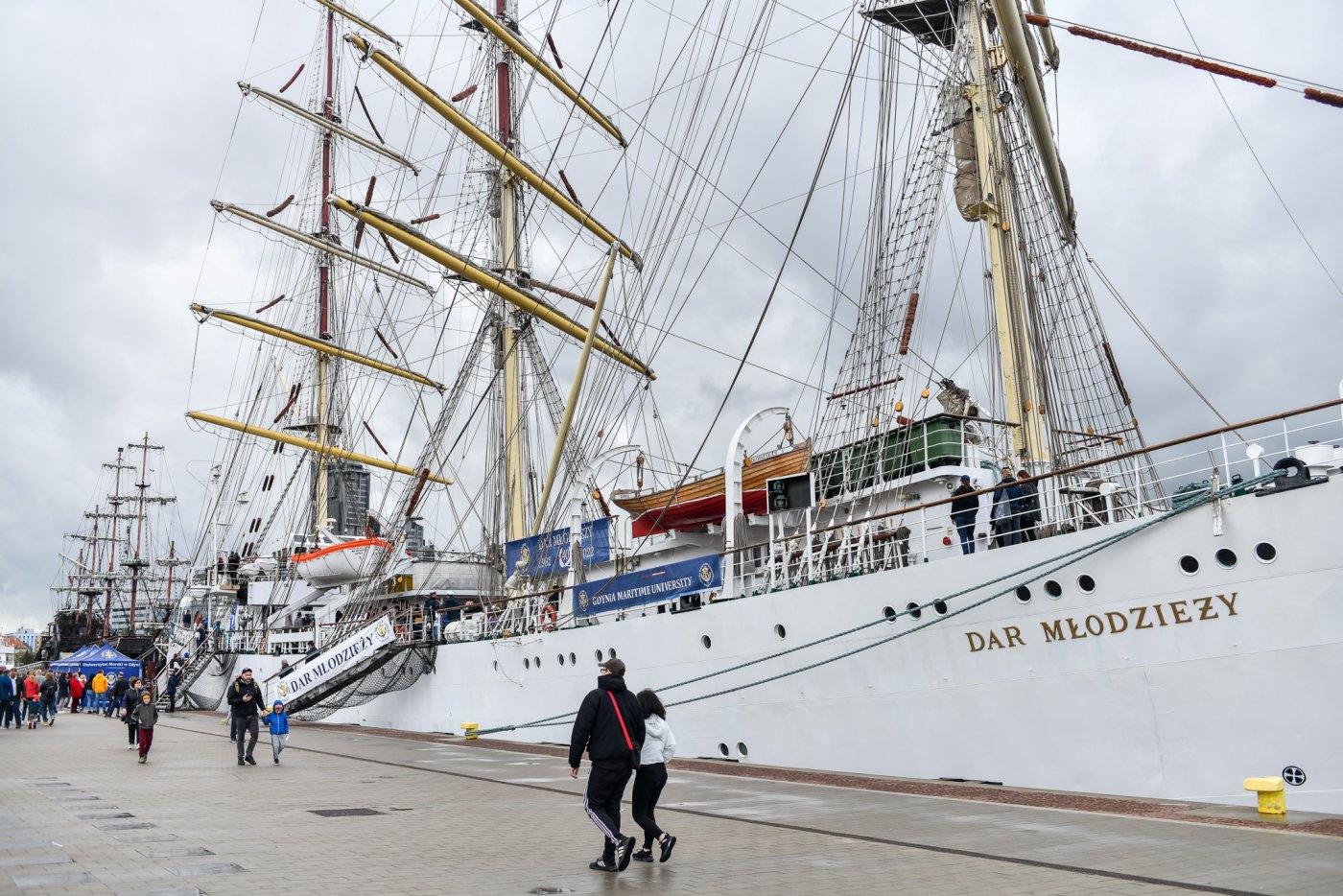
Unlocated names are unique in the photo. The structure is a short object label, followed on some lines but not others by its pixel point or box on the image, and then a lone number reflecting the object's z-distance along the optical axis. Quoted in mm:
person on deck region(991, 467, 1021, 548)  11938
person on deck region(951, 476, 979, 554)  12727
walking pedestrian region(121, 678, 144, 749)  17728
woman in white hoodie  7438
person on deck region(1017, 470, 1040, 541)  12325
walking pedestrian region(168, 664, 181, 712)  33562
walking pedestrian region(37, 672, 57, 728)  26203
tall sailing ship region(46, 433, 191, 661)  82250
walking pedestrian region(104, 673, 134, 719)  28703
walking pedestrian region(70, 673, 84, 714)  35562
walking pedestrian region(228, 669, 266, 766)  15039
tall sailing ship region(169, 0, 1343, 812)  10172
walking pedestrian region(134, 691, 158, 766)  15250
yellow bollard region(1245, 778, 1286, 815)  8930
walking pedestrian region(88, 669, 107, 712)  33825
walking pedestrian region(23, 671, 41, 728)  23797
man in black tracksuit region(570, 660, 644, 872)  7168
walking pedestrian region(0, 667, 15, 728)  23219
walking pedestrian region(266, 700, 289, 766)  15477
